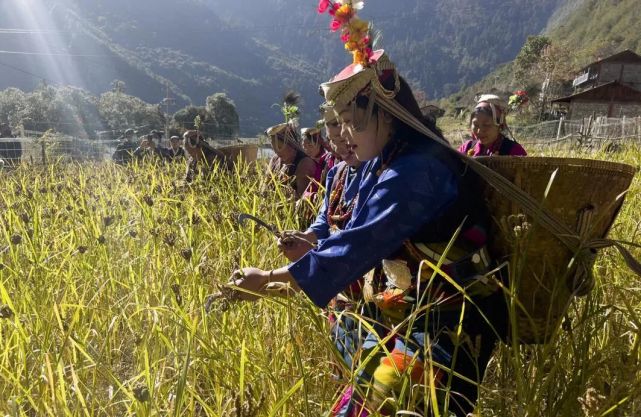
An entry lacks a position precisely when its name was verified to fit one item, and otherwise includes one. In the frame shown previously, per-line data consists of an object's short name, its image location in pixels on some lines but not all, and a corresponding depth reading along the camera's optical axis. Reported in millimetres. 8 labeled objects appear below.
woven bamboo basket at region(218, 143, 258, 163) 5168
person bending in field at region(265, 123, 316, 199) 3562
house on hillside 32344
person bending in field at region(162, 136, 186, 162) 6949
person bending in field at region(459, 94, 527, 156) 2990
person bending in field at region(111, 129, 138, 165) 10977
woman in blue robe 1058
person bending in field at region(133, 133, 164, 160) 6430
